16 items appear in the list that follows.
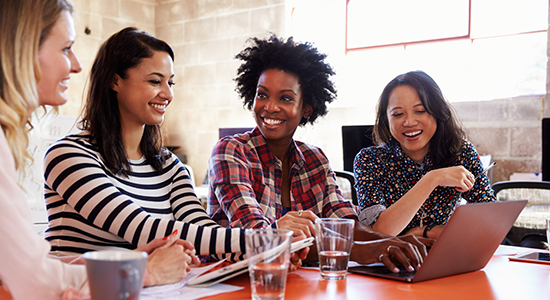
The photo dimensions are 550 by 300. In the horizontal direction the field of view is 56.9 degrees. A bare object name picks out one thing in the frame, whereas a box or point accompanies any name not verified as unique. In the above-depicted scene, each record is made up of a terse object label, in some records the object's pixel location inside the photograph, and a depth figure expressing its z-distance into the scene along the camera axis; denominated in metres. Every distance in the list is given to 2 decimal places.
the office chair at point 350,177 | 2.62
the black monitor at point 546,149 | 2.36
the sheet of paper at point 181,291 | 0.84
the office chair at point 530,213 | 2.38
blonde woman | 0.69
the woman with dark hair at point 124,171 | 1.13
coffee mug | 0.62
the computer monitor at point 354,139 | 2.85
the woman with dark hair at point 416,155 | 1.79
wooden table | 0.87
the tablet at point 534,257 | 1.21
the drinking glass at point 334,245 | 0.95
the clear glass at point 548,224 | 1.12
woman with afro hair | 1.47
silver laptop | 0.95
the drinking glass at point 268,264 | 0.77
